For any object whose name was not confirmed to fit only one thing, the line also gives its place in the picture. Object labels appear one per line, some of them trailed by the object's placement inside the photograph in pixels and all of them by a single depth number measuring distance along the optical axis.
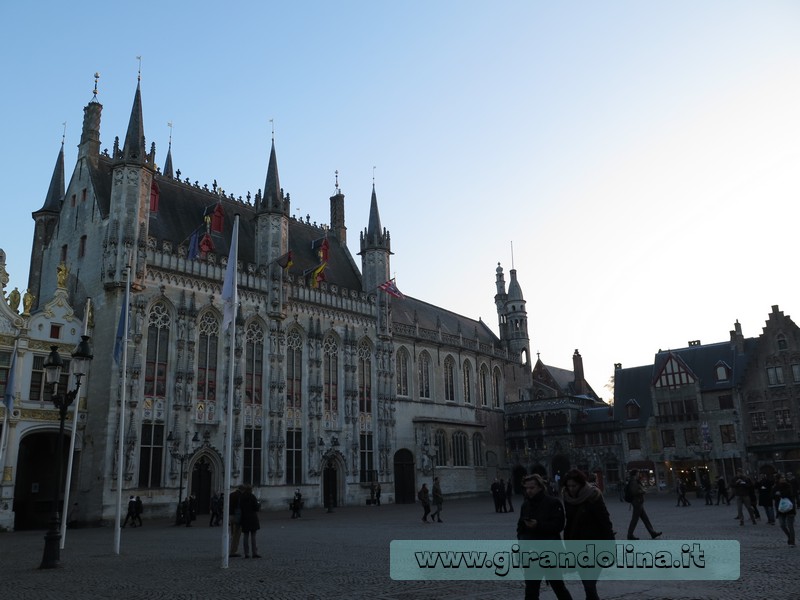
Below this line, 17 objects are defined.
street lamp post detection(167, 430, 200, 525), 37.25
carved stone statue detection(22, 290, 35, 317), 34.28
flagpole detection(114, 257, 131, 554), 19.22
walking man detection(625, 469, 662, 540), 17.08
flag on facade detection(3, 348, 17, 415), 31.55
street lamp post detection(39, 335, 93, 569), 16.16
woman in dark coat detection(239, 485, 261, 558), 16.73
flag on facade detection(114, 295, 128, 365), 22.58
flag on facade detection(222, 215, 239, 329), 18.25
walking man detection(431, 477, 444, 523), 29.09
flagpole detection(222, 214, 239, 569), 16.94
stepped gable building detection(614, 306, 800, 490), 52.62
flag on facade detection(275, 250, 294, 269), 46.31
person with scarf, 8.15
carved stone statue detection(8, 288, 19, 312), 34.22
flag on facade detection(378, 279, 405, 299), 52.94
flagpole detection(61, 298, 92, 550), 20.72
